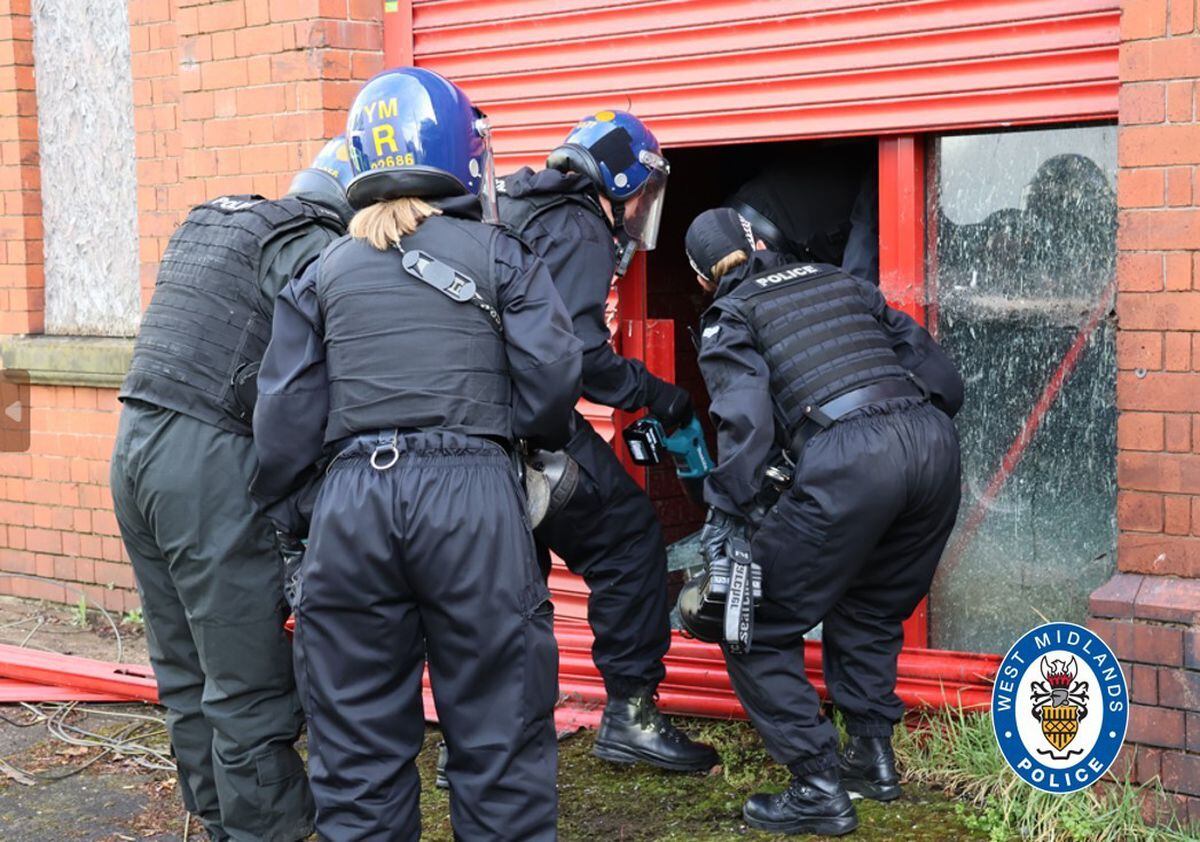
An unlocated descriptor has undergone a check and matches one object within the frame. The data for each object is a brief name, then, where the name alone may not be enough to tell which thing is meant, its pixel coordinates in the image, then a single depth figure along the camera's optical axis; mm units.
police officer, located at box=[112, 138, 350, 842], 4254
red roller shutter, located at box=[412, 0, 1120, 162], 4609
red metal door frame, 5012
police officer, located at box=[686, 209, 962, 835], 4355
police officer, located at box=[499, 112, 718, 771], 4945
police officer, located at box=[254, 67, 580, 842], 3658
